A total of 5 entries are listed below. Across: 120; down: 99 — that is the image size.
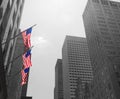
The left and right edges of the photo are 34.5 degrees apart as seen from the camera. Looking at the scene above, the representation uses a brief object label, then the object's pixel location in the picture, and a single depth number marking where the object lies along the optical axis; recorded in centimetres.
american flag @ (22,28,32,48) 2467
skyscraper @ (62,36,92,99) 18062
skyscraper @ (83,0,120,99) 9081
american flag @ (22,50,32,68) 2633
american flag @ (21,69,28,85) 2845
